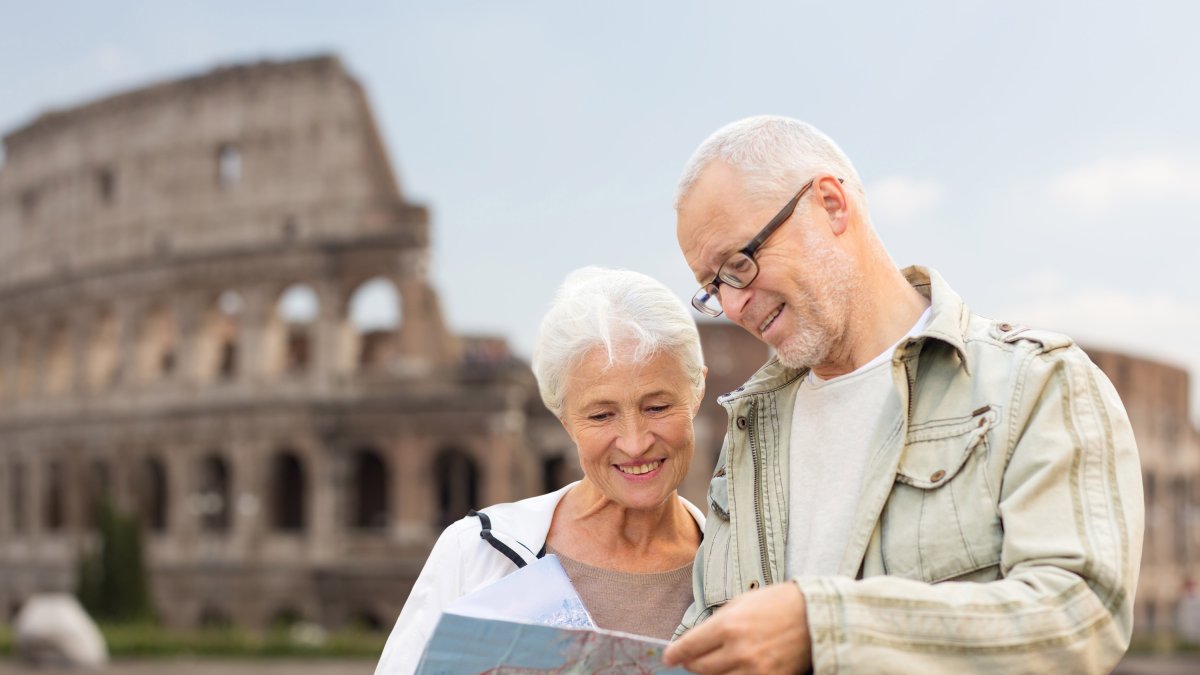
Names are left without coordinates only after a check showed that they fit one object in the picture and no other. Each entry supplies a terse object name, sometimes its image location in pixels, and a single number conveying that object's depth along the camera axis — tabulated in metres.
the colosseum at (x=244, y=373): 23.23
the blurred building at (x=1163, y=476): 33.44
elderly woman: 2.63
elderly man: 1.80
